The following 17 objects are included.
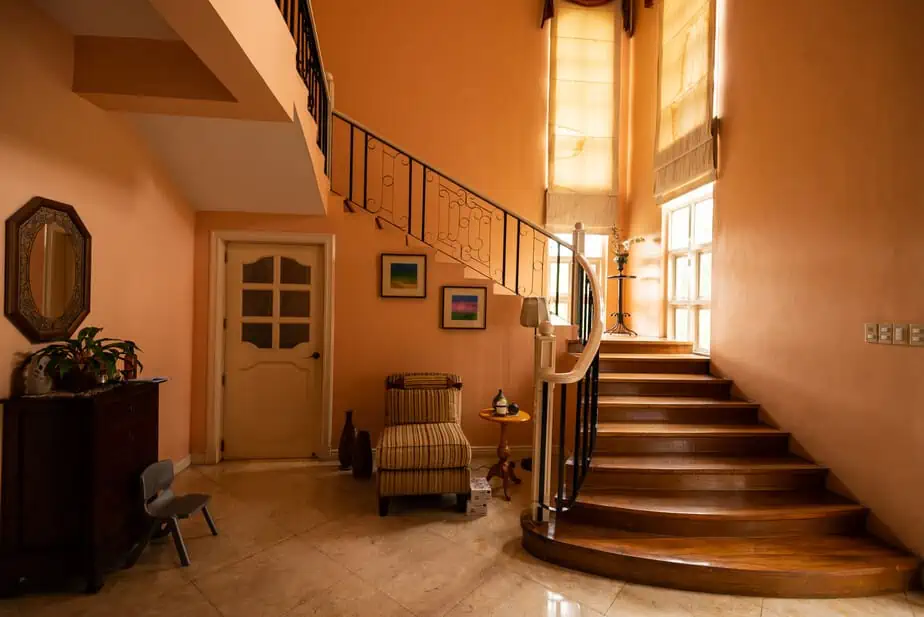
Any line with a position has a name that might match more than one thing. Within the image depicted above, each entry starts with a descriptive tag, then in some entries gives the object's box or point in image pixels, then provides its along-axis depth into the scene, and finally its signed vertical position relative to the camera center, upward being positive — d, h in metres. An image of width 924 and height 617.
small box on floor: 3.29 -1.31
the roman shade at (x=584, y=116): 5.55 +2.33
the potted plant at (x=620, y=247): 5.14 +0.73
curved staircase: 2.39 -1.20
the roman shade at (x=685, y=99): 4.29 +2.11
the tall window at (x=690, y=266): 4.50 +0.46
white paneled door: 4.27 -0.44
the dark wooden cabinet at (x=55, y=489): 2.20 -0.91
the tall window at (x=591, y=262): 5.77 +0.58
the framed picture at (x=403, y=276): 4.34 +0.28
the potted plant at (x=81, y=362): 2.33 -0.31
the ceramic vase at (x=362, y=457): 3.93 -1.28
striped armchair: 3.25 -1.09
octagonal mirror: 2.30 +0.16
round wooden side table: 3.74 -1.26
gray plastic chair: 2.57 -1.18
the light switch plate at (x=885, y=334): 2.65 -0.11
